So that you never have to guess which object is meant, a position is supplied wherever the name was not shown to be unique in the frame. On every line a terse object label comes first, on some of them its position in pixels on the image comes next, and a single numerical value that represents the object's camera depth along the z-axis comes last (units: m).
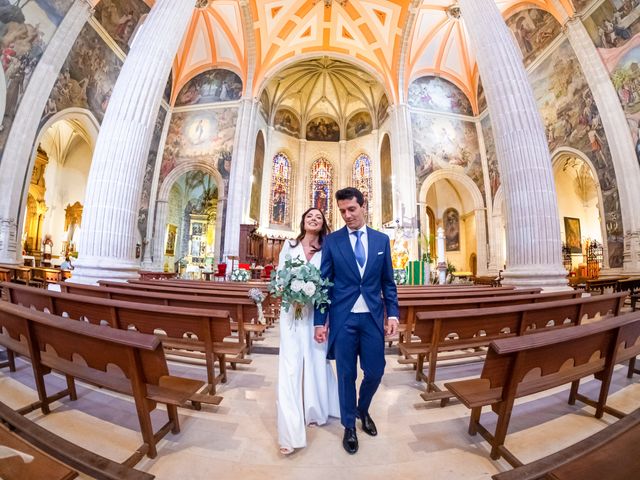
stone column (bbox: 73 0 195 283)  4.98
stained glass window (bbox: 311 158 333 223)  22.08
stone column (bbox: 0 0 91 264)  8.20
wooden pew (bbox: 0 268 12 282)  6.88
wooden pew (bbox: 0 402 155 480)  0.82
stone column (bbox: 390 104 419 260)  15.02
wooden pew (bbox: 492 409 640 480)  0.80
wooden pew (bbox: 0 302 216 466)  1.41
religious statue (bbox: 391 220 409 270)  10.45
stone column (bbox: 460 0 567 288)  5.09
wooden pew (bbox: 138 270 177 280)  9.58
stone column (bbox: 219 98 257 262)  14.47
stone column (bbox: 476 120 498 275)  15.26
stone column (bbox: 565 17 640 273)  8.95
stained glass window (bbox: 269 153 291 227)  20.64
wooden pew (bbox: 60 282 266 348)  2.96
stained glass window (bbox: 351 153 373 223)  20.95
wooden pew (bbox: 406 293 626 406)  2.32
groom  1.71
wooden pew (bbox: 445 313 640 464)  1.48
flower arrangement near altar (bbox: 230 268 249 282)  9.42
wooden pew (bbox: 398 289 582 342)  3.12
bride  1.63
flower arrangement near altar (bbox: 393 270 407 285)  9.03
